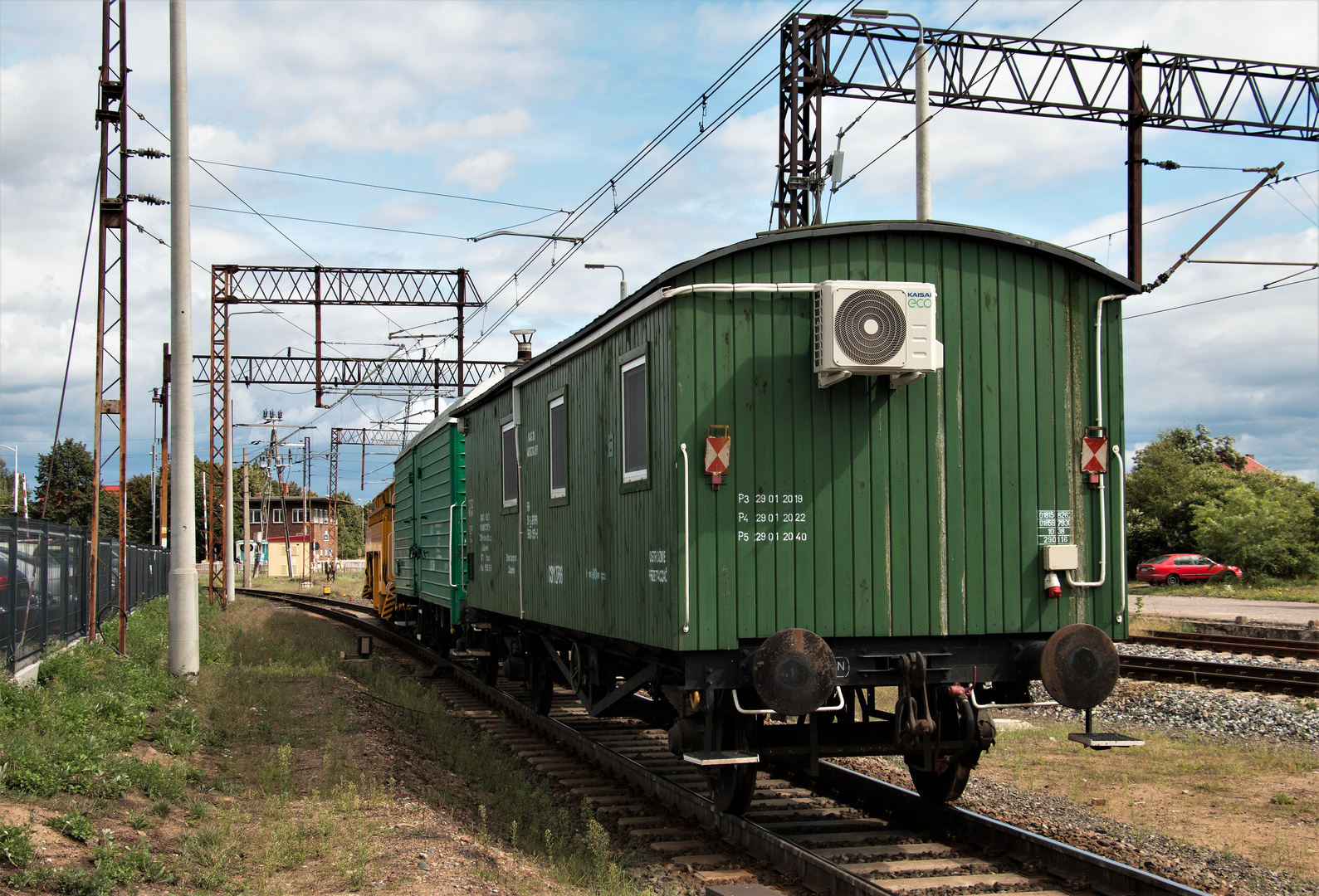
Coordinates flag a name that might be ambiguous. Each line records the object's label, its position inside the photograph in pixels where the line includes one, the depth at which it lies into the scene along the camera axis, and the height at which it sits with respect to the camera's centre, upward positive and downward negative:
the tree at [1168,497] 46.72 -0.21
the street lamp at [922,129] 13.30 +4.53
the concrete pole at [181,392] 13.08 +1.31
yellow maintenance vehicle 24.08 -1.18
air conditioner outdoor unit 6.61 +1.00
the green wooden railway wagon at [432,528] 15.09 -0.44
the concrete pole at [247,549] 47.88 -2.09
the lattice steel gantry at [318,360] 28.78 +4.05
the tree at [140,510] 90.44 -0.59
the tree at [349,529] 113.31 -3.19
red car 39.44 -2.78
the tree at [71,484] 85.94 +1.70
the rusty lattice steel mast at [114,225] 13.85 +3.54
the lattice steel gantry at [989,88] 14.77 +6.11
